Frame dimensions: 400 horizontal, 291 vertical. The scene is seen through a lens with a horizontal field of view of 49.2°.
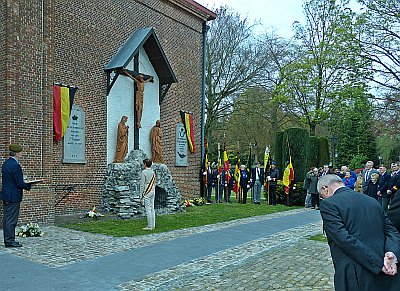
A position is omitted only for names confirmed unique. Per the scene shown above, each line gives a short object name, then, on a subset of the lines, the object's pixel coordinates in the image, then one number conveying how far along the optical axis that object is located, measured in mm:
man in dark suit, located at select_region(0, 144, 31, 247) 8945
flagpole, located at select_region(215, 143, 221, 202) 20528
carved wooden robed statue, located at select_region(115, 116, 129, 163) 15406
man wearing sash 11562
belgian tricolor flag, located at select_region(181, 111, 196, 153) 19578
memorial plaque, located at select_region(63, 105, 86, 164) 13731
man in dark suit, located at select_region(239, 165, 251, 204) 20625
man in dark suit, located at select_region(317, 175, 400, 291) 3604
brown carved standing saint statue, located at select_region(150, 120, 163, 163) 16938
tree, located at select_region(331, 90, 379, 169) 44406
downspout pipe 21172
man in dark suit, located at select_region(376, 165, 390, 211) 13891
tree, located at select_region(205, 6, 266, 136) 28688
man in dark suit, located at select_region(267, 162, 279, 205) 20406
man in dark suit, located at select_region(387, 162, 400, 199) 13203
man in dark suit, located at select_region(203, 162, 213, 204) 20203
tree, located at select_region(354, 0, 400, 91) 21812
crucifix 16281
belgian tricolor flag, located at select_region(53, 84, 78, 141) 13164
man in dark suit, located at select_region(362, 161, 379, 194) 15102
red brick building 11039
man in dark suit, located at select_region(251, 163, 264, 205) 20656
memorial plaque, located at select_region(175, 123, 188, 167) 19172
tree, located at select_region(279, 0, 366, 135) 24531
